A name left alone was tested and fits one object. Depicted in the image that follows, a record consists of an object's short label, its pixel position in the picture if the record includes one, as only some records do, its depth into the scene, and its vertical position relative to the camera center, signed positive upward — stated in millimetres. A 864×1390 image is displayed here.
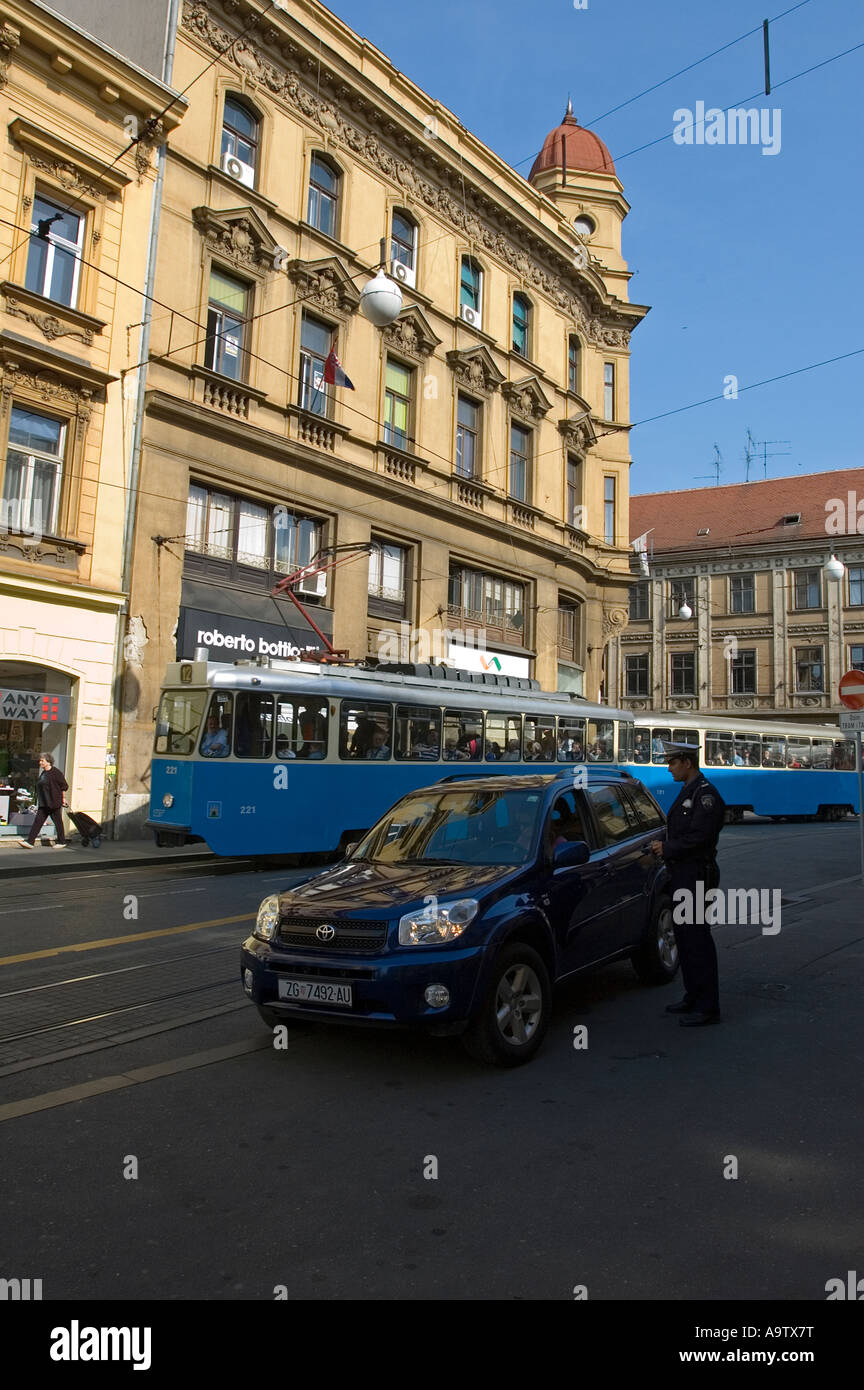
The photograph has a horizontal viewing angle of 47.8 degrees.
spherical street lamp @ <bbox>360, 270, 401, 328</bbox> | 15984 +7853
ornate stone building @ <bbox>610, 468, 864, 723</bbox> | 51594 +10258
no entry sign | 14391 +1524
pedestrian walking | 17031 -426
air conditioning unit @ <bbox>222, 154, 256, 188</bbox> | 21766 +13619
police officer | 6367 -526
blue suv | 5164 -796
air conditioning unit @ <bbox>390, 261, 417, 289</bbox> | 25766 +13540
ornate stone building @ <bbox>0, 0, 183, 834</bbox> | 17594 +7260
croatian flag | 22234 +9171
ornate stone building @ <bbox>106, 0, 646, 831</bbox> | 20688 +10231
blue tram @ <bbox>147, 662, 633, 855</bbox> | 14703 +478
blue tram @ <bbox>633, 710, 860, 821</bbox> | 27016 +793
